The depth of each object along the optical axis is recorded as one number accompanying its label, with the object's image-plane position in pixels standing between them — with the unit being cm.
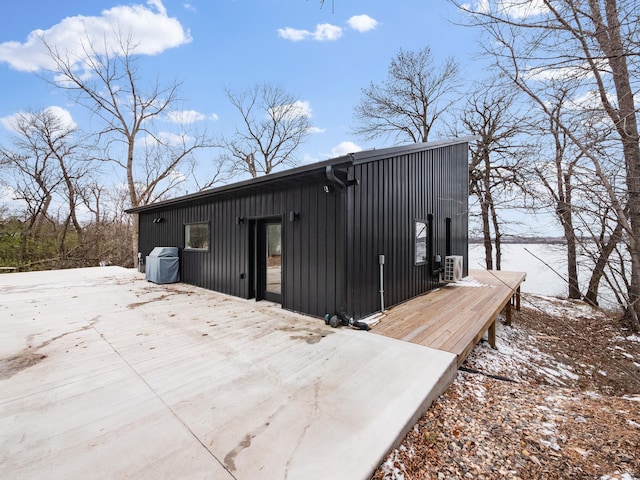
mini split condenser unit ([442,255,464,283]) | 637
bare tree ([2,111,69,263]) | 1212
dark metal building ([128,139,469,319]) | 392
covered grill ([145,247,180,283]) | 743
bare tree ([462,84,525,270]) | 1010
